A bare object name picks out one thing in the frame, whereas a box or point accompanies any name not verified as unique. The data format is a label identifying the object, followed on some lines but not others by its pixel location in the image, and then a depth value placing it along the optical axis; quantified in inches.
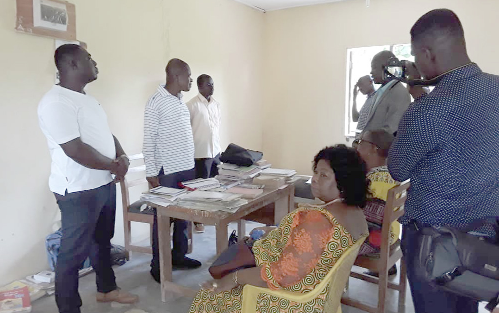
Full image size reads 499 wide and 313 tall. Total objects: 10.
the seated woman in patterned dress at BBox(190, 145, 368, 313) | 49.1
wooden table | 77.8
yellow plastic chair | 48.7
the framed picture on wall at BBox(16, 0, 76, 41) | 99.2
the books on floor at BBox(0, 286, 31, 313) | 88.1
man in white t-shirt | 74.7
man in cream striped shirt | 103.2
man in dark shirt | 42.3
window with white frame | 192.1
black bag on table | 100.3
